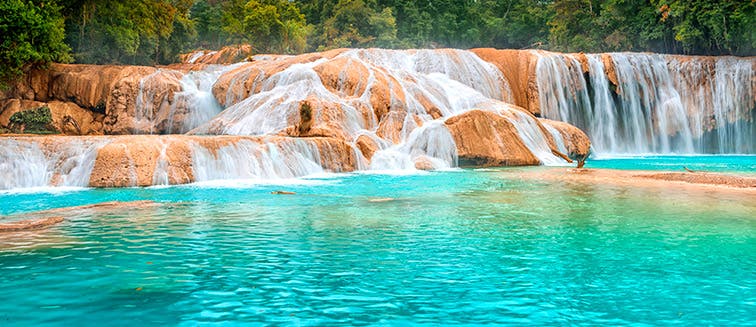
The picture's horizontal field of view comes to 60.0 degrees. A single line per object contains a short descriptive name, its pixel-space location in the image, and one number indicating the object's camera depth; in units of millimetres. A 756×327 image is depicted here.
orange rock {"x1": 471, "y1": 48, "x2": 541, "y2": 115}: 30391
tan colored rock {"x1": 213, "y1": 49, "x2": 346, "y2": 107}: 25453
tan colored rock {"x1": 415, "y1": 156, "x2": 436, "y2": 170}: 20250
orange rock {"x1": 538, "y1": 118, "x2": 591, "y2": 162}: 23781
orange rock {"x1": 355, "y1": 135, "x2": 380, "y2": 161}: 20234
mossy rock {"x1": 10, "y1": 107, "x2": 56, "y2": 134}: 23969
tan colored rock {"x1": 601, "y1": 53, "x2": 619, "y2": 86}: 31750
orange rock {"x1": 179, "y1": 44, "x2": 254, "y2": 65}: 39969
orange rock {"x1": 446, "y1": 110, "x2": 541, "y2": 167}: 21188
